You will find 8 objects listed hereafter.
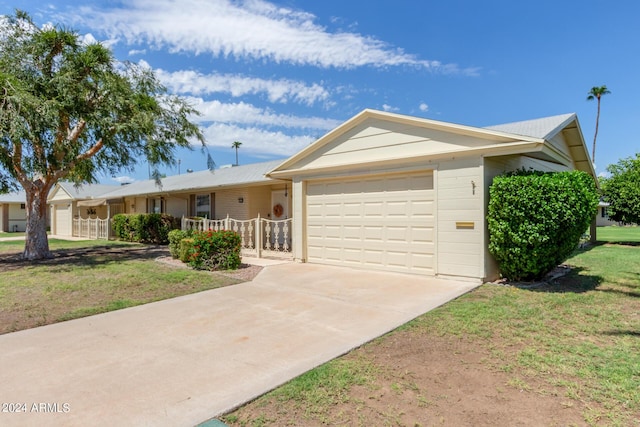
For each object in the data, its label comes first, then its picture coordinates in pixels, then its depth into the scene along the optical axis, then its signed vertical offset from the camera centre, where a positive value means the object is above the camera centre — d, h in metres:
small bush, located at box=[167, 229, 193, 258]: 11.61 -0.86
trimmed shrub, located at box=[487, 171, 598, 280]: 6.51 -0.11
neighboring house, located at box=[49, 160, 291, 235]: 16.00 +0.78
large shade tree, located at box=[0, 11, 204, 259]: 10.31 +3.12
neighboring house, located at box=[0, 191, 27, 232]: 32.38 -0.15
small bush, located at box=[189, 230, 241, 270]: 9.48 -1.06
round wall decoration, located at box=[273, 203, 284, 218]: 15.91 +0.07
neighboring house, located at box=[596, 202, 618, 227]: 44.97 -1.12
